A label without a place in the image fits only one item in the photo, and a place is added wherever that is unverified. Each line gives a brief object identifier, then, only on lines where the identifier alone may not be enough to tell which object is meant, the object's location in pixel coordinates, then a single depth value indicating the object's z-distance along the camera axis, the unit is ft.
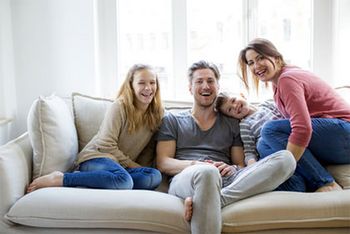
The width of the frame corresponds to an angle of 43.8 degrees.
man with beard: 5.96
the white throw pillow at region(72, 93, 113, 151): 8.26
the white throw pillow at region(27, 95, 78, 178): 7.19
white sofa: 5.91
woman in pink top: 6.63
